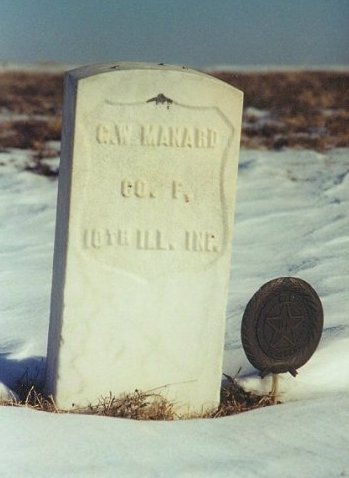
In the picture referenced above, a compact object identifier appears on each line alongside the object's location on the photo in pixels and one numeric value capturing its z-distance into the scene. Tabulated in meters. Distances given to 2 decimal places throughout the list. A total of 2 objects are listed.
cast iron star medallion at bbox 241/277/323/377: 4.69
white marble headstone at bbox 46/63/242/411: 4.20
